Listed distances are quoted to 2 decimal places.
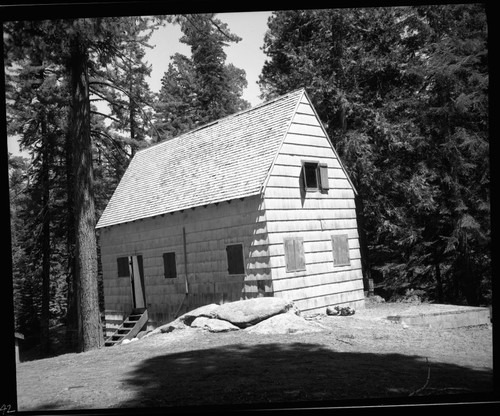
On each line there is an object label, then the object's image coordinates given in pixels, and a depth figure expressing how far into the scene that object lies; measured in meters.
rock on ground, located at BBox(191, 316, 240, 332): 12.05
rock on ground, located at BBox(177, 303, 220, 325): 12.88
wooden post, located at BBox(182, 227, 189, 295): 15.51
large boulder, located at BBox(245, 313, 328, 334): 11.53
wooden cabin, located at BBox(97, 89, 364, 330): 13.47
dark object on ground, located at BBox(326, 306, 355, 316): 14.34
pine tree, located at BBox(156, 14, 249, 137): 28.34
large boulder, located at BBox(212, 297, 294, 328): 11.98
